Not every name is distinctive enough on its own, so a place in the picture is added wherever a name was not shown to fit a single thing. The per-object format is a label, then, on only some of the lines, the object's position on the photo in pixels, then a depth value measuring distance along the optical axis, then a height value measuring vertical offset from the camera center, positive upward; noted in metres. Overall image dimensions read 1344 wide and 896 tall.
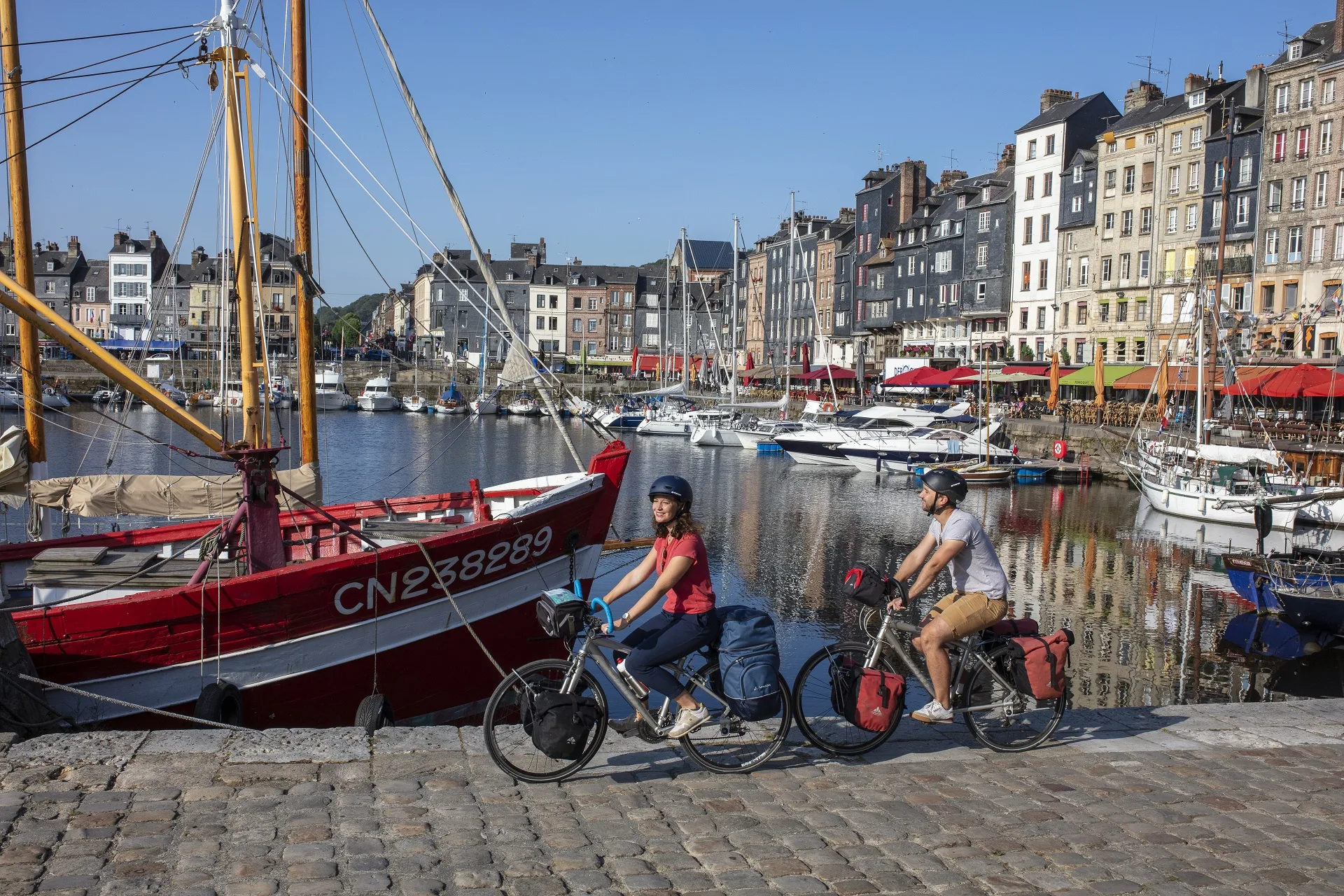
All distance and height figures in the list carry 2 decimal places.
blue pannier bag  7.07 -1.83
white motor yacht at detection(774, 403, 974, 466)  56.38 -3.34
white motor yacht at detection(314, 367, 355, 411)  100.19 -3.54
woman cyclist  7.02 -1.48
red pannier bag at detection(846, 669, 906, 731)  7.40 -2.12
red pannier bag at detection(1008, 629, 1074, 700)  7.72 -1.97
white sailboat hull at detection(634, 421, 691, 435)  74.75 -4.53
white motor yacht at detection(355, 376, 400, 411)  98.50 -3.91
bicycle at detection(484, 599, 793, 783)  6.84 -2.18
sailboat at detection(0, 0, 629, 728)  11.72 -2.56
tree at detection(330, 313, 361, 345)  151.88 +1.93
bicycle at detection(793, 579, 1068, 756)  7.45 -2.13
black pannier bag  6.79 -2.11
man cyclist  7.64 -1.40
